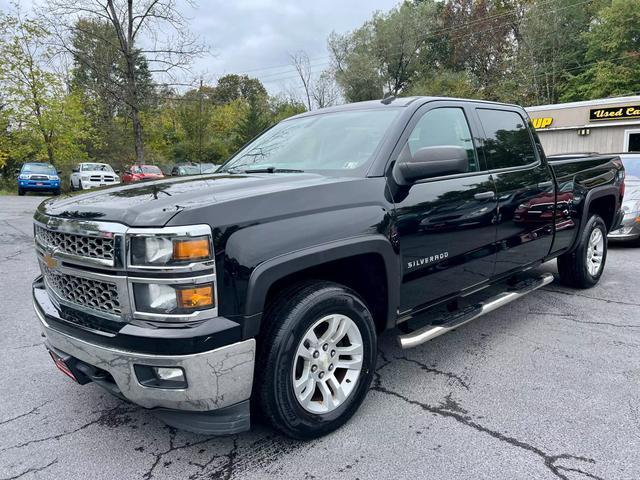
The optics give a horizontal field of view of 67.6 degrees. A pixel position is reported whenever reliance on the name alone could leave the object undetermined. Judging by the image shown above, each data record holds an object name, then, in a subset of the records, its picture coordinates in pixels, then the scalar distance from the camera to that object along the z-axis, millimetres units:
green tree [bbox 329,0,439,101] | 41844
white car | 21719
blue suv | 21891
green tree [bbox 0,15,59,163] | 25375
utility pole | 34506
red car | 21312
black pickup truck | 2141
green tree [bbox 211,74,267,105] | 64438
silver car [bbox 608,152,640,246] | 7395
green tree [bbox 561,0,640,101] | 28984
